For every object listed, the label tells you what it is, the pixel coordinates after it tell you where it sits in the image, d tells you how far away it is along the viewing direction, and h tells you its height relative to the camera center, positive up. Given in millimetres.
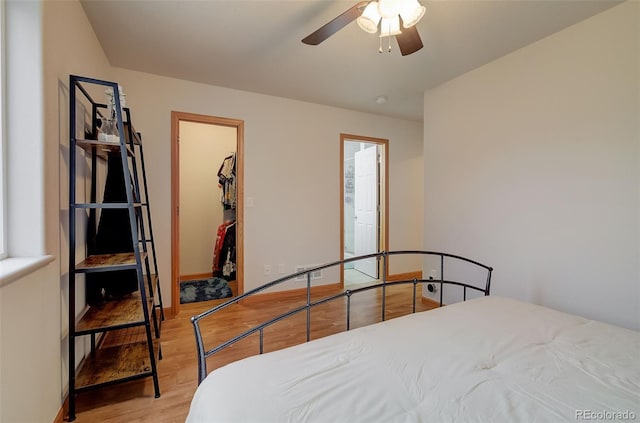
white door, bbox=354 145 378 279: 4547 +9
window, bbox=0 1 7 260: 1273 +227
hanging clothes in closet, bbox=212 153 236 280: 4375 -409
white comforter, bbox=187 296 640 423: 789 -549
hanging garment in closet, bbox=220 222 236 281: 4371 -709
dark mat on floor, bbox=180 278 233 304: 3584 -1105
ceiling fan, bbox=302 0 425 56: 1507 +1030
